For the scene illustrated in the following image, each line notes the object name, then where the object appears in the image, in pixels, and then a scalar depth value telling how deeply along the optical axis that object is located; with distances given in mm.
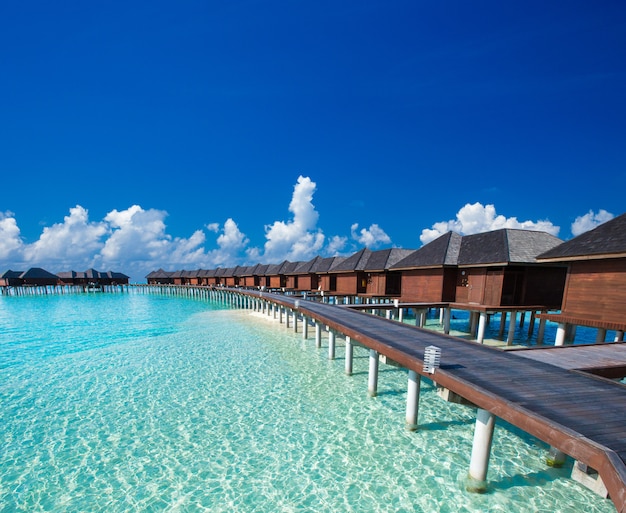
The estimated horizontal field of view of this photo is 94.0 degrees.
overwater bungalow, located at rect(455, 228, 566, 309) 15570
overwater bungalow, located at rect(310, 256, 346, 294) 30500
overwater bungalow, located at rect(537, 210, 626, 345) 10609
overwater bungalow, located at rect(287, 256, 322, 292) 34469
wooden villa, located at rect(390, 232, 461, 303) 18203
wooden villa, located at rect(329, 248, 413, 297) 23766
